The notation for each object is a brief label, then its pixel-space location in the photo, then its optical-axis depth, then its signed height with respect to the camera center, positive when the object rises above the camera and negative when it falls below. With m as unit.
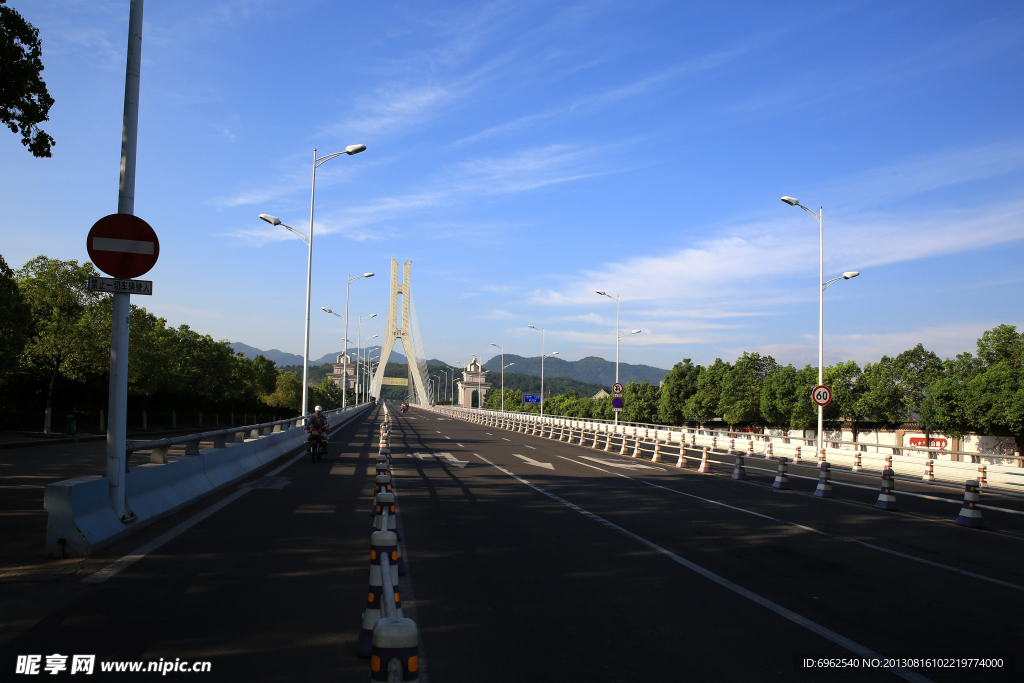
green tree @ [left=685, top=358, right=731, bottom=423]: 87.94 -0.36
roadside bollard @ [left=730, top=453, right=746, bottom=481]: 20.52 -2.32
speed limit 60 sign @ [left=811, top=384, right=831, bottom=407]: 28.36 -0.08
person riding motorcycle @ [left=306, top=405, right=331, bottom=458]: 21.88 -1.23
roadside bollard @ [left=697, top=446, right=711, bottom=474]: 22.77 -2.44
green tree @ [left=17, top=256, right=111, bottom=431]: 31.30 +2.55
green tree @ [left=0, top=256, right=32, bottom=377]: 22.47 +2.01
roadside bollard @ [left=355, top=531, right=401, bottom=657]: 4.47 -1.37
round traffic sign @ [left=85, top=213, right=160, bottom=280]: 8.76 +1.69
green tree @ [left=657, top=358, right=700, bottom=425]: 94.31 +0.09
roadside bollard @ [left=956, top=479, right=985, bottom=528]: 12.21 -2.01
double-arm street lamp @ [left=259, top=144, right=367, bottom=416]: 29.78 +7.22
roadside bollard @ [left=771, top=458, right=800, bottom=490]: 18.03 -2.22
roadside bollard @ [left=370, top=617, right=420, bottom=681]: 3.00 -1.14
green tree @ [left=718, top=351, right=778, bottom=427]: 82.31 -0.03
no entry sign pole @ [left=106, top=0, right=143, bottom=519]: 8.83 +0.88
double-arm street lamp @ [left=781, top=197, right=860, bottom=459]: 31.94 +5.58
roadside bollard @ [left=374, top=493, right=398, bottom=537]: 6.71 -1.12
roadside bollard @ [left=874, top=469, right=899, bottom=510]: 14.27 -2.08
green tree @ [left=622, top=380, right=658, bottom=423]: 101.38 -2.02
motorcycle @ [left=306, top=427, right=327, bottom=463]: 21.66 -1.83
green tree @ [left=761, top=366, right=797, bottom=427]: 77.88 -0.43
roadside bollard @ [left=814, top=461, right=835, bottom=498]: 16.38 -2.14
